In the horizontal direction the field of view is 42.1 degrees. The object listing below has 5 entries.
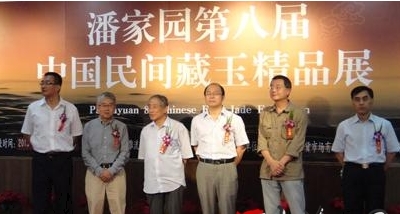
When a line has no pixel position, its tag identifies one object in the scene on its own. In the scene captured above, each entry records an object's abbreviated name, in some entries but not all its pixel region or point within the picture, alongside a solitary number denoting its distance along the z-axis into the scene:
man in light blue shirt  4.38
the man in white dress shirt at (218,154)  4.54
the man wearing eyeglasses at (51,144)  4.70
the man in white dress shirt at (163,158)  4.50
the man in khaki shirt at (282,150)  4.29
